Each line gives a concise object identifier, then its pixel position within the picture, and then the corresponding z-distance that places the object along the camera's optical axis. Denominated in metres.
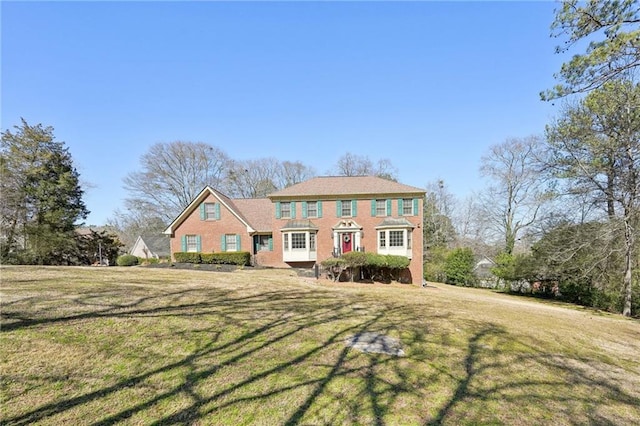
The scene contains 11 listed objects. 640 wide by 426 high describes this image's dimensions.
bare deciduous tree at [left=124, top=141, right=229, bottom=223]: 31.56
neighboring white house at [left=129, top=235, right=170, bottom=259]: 35.44
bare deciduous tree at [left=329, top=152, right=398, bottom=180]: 39.41
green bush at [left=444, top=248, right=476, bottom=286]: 25.45
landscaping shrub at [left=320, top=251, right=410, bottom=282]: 16.58
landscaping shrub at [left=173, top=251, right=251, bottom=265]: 20.84
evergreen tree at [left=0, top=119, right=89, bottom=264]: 17.72
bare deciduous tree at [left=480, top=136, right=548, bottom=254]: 27.36
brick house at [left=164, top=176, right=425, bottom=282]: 20.67
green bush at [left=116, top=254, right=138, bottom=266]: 20.48
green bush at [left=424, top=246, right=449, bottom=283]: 27.64
